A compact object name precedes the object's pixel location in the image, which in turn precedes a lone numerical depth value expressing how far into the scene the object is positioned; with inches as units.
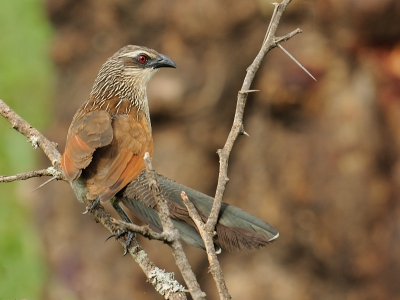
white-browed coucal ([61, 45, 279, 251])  177.5
